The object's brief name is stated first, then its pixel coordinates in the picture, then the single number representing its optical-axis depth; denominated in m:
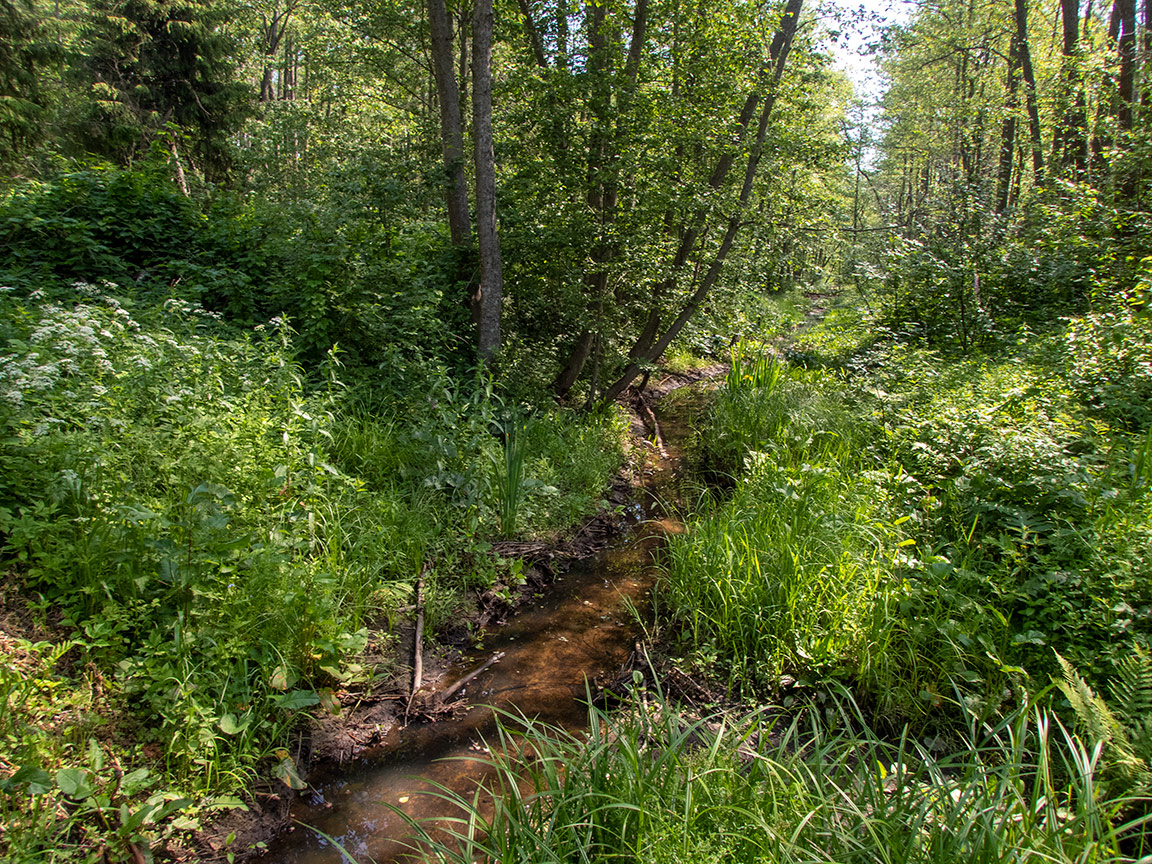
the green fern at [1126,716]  2.27
